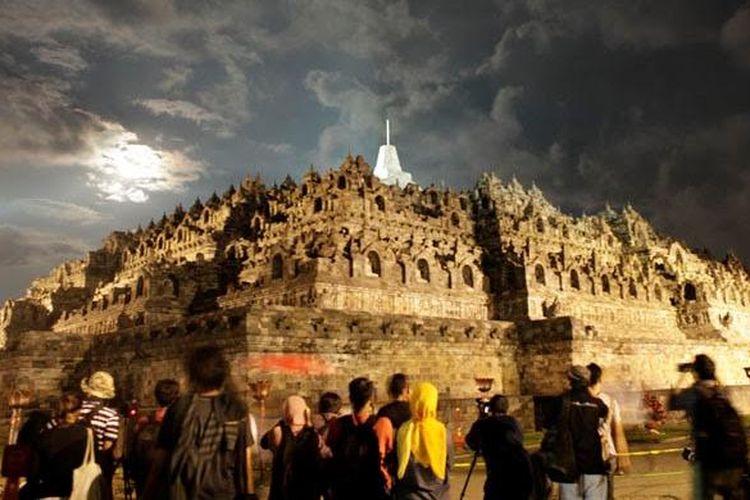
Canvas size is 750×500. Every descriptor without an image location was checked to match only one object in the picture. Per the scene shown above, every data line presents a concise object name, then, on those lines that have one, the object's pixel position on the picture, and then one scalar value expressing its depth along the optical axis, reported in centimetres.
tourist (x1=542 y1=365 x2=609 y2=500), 713
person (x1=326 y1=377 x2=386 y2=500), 681
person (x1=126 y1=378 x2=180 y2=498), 768
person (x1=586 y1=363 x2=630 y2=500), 727
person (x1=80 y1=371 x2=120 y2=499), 754
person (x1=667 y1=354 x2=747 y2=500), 694
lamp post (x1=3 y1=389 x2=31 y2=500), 770
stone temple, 2467
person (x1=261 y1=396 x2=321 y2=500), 684
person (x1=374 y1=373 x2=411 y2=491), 680
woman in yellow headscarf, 659
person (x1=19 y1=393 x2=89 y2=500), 636
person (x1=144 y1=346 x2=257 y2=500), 550
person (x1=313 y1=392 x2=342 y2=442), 792
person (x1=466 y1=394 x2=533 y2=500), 732
